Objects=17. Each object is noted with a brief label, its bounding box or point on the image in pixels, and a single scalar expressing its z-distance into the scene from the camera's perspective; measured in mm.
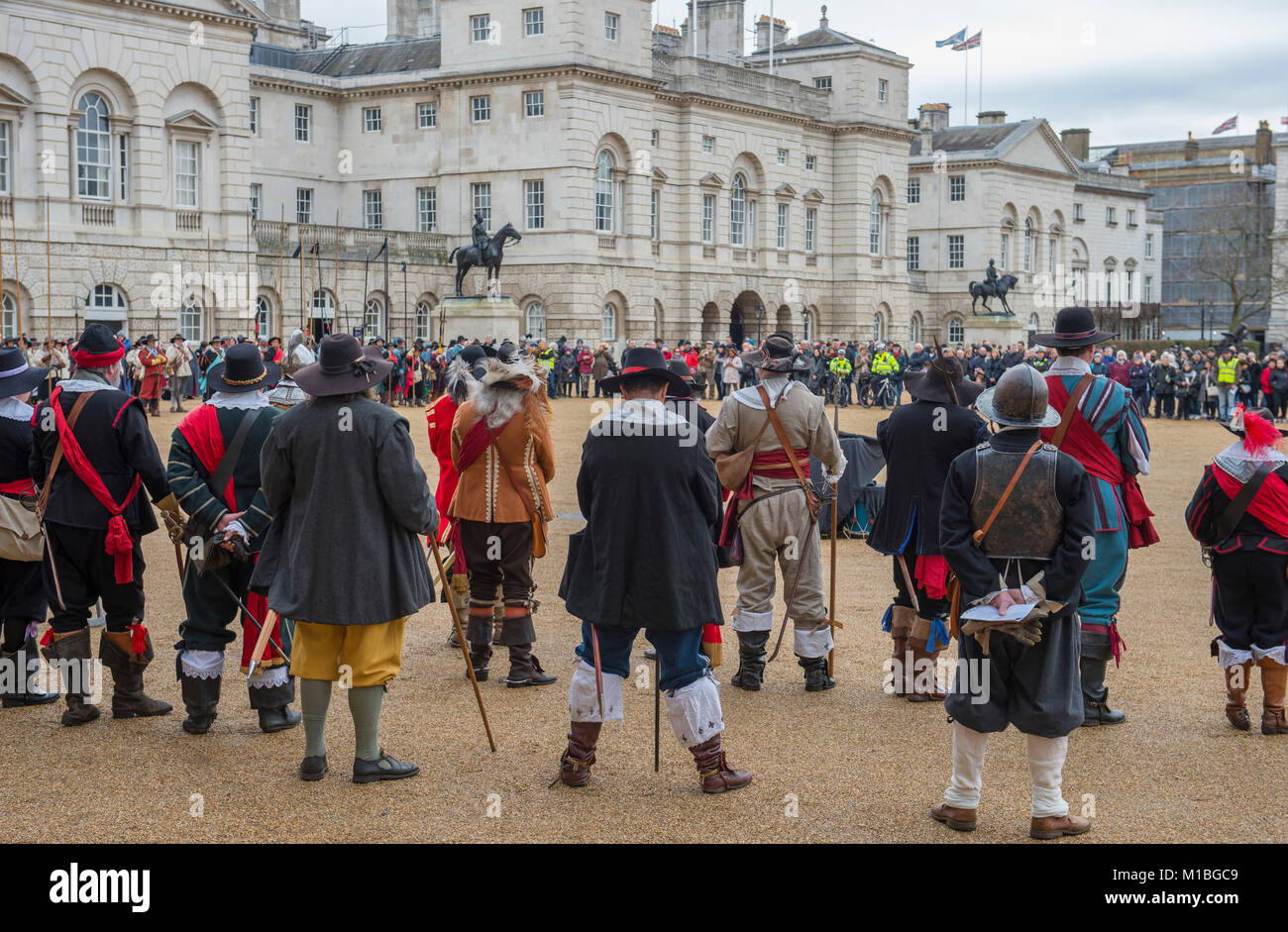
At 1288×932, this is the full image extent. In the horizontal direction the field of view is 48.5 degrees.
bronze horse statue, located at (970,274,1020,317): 56688
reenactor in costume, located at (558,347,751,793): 6578
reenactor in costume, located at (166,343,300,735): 7426
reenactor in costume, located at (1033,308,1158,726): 7723
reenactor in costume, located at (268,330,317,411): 7945
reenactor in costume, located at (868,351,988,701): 8195
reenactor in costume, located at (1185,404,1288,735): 7637
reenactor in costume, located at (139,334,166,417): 28188
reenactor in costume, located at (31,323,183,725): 7688
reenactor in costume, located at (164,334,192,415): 30781
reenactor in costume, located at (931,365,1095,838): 5898
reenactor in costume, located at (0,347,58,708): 8086
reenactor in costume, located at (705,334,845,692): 8508
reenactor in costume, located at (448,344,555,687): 8695
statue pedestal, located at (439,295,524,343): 40344
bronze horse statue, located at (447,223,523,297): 38406
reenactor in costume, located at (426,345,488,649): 9289
